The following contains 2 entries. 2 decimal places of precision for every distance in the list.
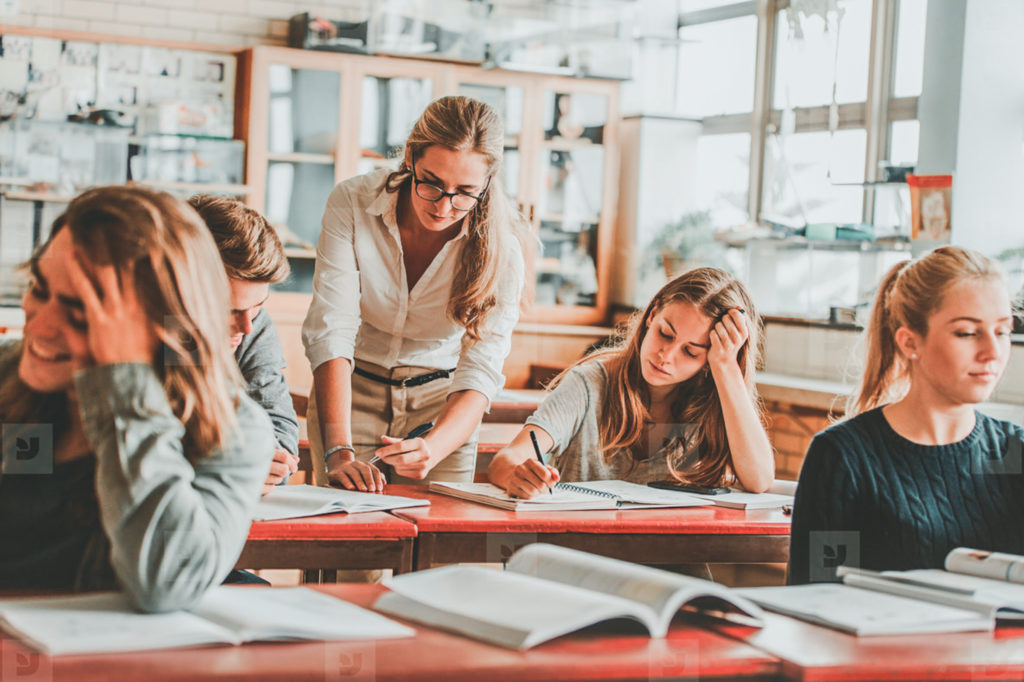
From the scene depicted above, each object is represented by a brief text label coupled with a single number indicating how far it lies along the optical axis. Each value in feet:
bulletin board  16.97
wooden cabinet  17.78
